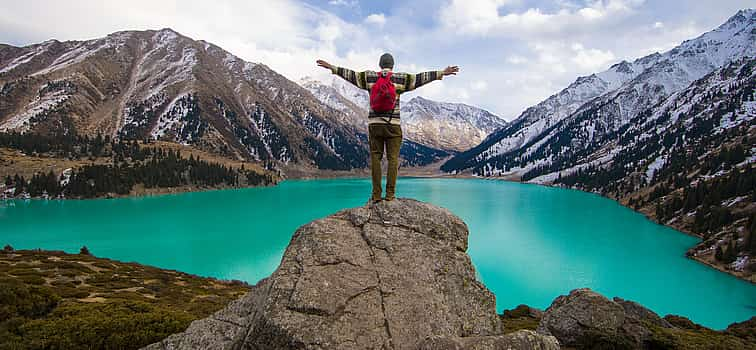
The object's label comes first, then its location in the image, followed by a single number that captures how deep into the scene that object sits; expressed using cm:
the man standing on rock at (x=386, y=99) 780
